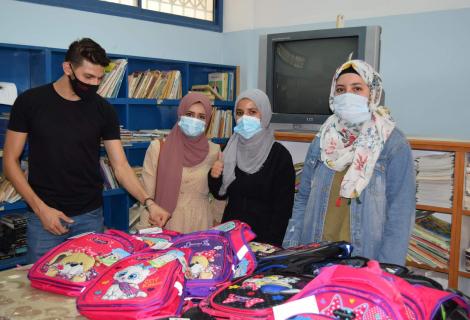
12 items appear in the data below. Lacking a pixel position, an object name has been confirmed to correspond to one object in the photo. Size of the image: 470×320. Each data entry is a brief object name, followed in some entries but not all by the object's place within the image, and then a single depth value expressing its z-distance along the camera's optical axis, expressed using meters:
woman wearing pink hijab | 2.45
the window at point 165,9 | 4.08
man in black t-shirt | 2.02
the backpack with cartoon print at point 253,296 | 1.07
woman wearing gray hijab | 2.22
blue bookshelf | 3.45
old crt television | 3.33
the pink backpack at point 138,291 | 1.14
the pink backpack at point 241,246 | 1.39
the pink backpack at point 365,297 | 0.97
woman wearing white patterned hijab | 1.74
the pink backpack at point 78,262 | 1.32
